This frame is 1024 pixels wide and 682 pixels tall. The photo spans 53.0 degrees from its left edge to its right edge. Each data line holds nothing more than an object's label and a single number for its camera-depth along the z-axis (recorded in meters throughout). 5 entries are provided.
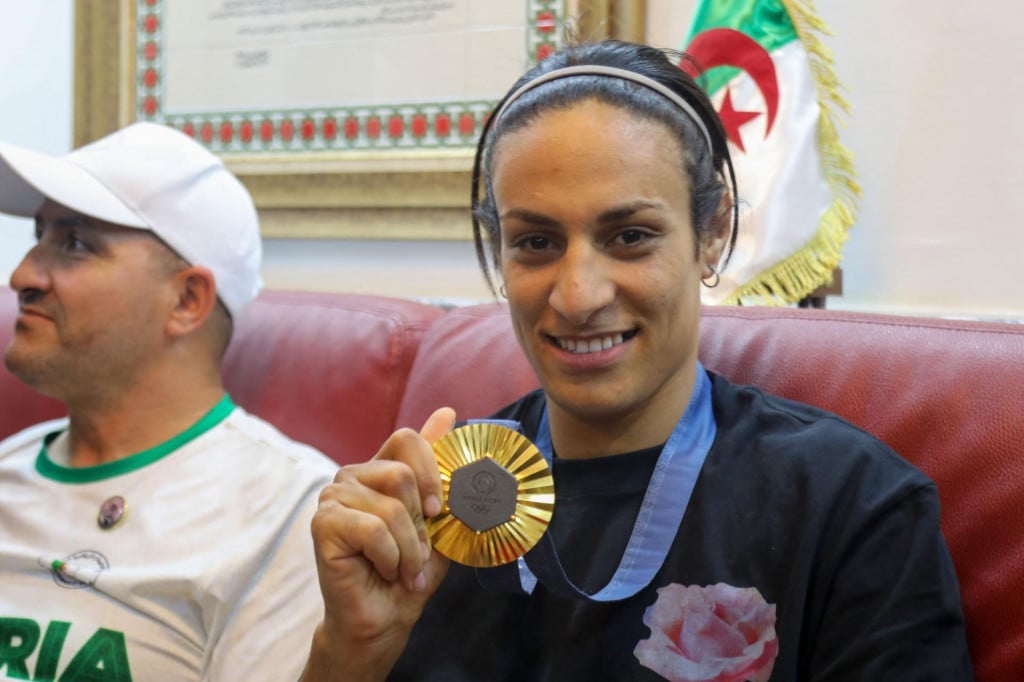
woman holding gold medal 0.89
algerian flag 1.62
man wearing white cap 1.25
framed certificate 2.03
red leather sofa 0.97
